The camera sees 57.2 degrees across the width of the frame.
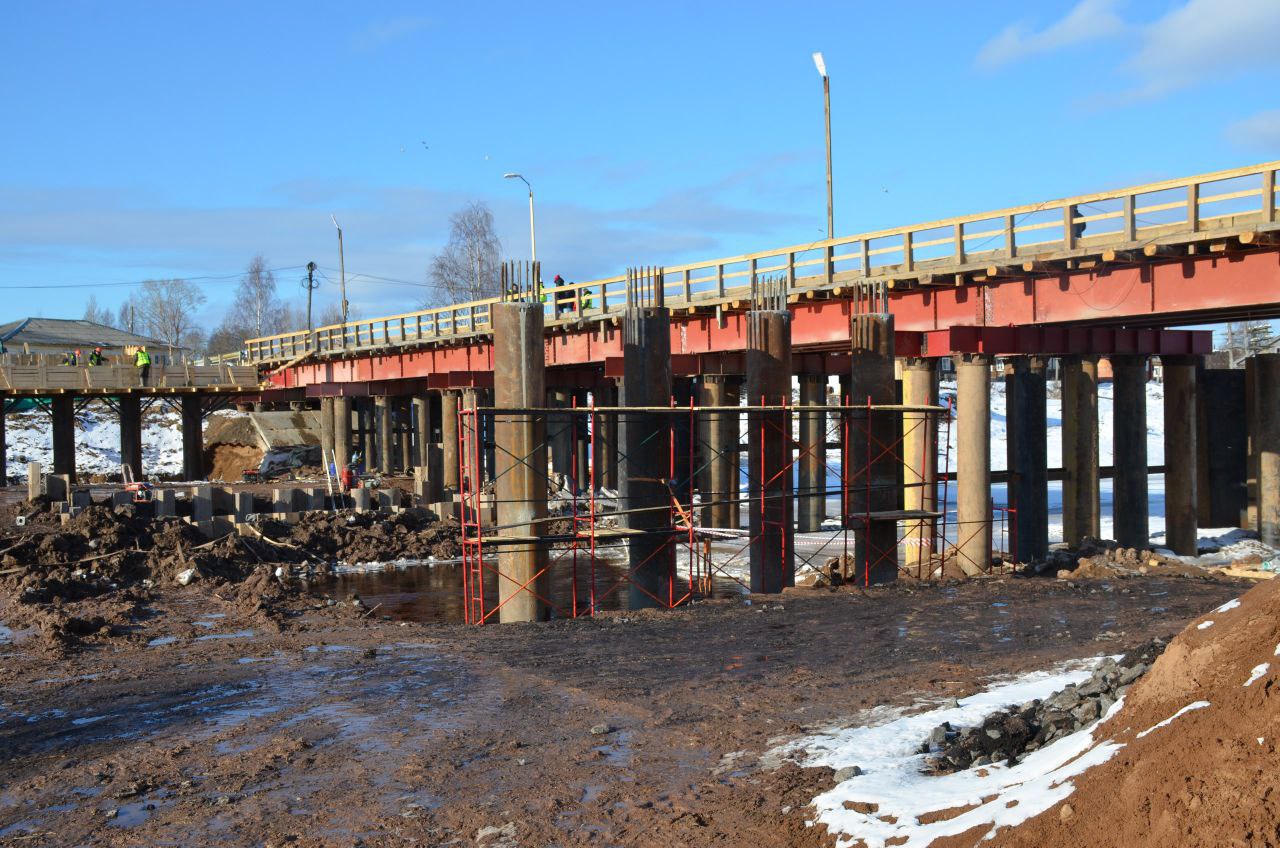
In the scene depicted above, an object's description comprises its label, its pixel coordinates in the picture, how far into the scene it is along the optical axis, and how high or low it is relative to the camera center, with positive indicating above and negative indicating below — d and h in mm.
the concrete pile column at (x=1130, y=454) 21062 -988
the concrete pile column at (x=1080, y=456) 22016 -1039
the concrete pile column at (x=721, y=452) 25109 -951
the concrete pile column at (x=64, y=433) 36219 -231
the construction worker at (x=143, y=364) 36469 +1862
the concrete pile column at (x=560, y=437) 34375 -692
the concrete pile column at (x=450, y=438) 30219 -567
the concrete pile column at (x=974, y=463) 18281 -931
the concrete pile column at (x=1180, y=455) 21578 -1059
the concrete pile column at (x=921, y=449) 18991 -725
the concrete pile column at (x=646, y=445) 17203 -489
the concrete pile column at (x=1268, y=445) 22312 -937
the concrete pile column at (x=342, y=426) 39656 -237
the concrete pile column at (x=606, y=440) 34312 -859
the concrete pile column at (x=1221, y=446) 25469 -1061
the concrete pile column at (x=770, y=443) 17344 -518
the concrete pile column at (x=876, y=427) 18078 -338
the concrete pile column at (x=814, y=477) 28109 -1715
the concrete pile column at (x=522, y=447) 15836 -440
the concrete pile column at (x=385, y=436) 40219 -621
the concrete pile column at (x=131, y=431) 38156 -230
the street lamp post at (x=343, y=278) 54744 +6831
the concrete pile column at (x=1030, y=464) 20062 -1062
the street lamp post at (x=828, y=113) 25016 +6318
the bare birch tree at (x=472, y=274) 69688 +8784
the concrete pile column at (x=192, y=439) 39488 -556
